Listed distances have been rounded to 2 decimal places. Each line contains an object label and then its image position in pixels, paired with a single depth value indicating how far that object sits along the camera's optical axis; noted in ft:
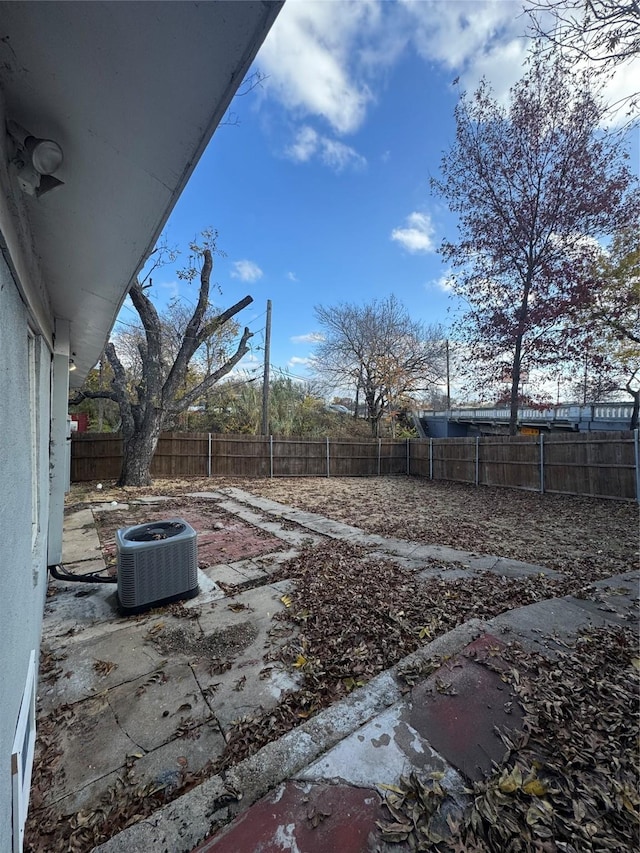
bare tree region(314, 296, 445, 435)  54.95
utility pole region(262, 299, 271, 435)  42.52
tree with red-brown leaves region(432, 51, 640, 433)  27.04
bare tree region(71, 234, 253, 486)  27.84
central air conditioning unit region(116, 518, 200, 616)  8.70
